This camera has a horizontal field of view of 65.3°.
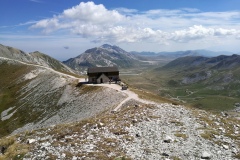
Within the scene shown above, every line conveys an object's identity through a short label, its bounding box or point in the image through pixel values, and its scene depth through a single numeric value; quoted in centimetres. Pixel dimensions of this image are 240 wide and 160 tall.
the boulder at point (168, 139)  2065
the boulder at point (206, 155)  1779
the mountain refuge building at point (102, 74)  7470
